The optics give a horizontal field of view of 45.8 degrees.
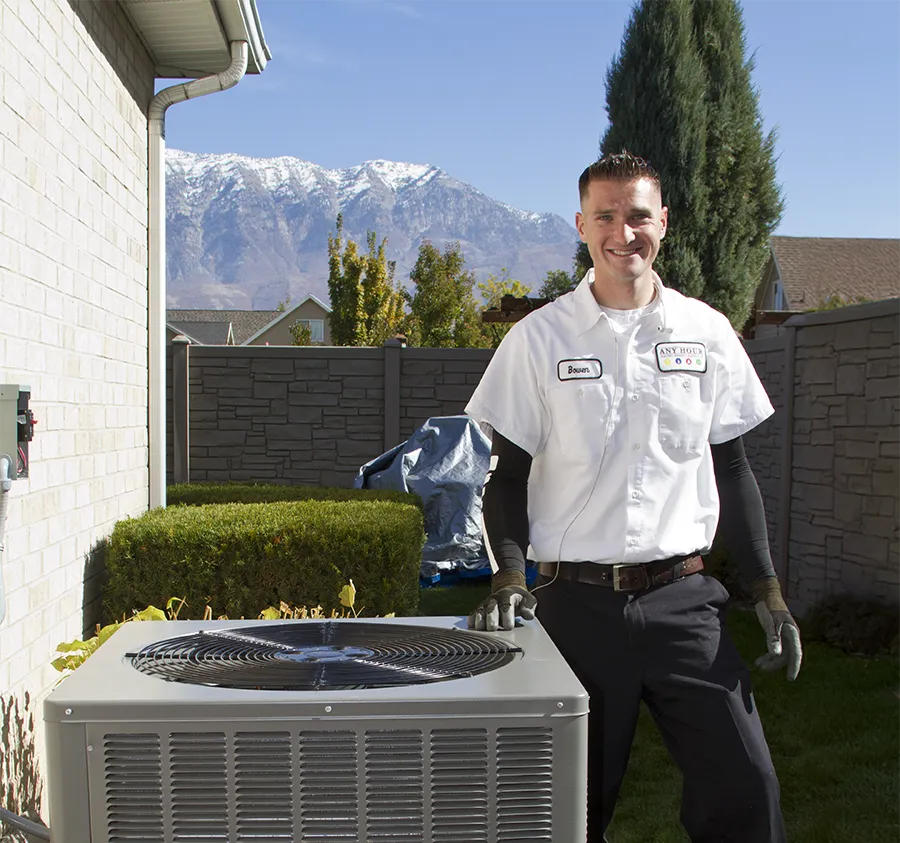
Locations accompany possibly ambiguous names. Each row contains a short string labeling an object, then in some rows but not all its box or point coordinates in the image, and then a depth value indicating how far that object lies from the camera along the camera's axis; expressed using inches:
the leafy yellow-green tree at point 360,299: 1296.8
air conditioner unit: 58.5
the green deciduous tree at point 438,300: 1355.8
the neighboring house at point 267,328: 2352.4
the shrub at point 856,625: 236.5
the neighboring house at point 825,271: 1080.2
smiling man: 93.1
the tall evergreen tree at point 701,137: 520.7
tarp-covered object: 329.4
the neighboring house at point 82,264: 133.2
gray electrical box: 113.3
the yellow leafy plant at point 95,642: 117.1
